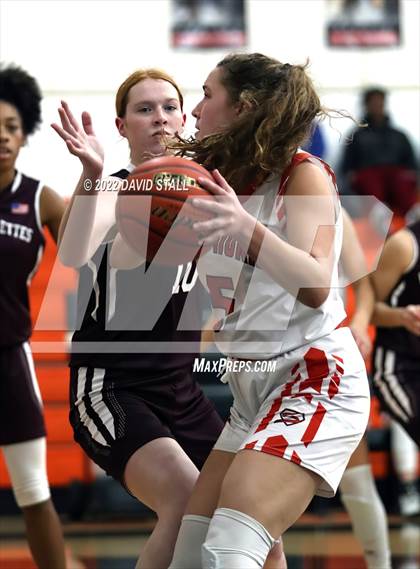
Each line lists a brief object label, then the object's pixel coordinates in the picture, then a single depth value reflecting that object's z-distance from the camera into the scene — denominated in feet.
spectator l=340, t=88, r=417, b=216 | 52.62
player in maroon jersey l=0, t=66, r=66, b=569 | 28.04
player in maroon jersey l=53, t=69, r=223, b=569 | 20.59
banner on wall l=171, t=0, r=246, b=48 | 54.76
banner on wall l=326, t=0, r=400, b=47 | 56.14
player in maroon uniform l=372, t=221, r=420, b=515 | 30.39
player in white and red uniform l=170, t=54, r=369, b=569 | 17.15
